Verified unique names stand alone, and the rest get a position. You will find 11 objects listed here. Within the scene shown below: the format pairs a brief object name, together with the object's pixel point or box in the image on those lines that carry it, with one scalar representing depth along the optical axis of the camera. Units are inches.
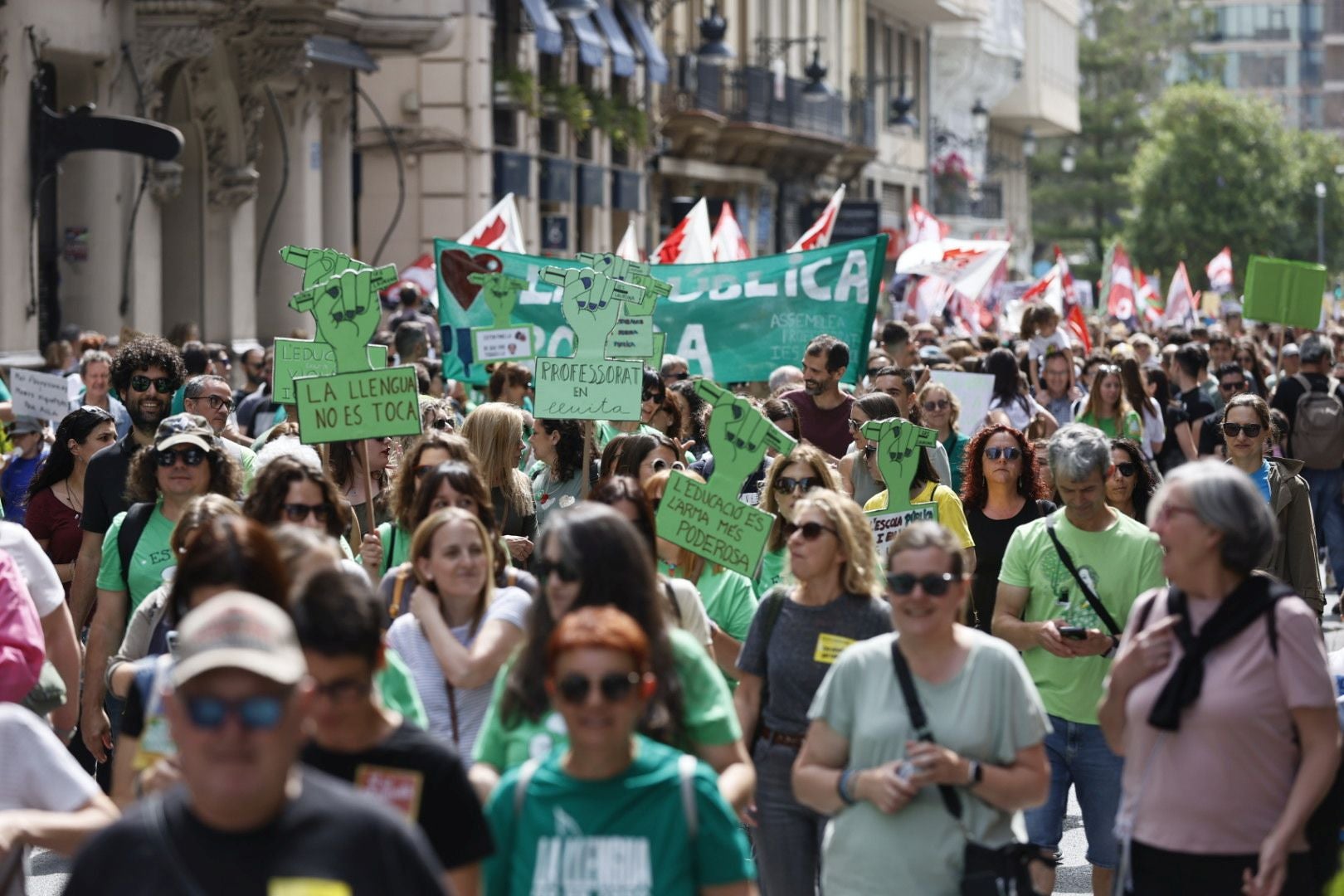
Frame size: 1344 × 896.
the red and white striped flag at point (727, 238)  1674.2
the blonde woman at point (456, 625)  451.5
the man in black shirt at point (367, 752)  344.8
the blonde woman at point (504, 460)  716.0
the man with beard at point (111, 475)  594.2
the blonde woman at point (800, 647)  491.5
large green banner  1183.6
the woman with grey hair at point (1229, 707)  406.0
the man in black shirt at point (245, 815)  277.0
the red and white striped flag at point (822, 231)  1430.9
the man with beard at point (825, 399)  940.6
